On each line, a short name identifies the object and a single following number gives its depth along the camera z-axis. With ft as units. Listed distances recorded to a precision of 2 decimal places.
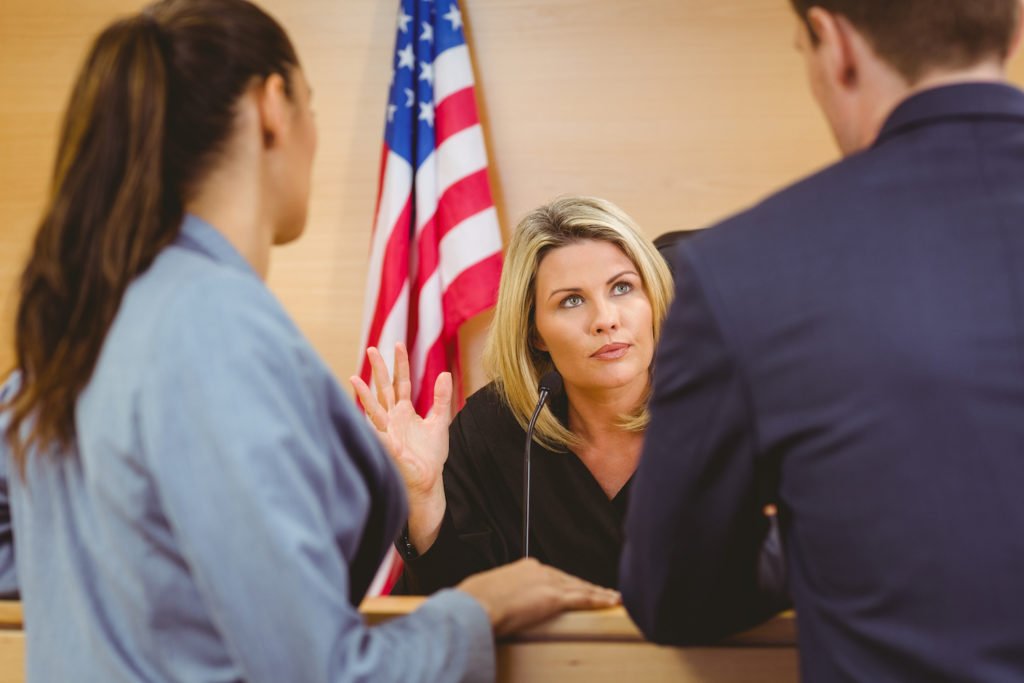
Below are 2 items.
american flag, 9.78
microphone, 6.52
